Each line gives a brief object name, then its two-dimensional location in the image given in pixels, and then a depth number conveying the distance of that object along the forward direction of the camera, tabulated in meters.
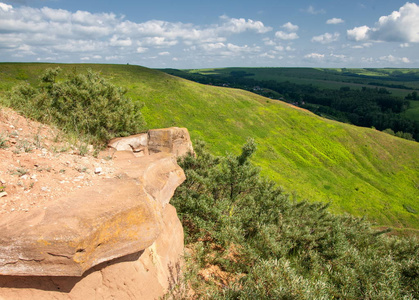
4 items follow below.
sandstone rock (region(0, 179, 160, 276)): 5.49
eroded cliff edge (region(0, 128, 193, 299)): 5.60
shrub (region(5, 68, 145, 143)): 21.30
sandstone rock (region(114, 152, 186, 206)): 9.43
